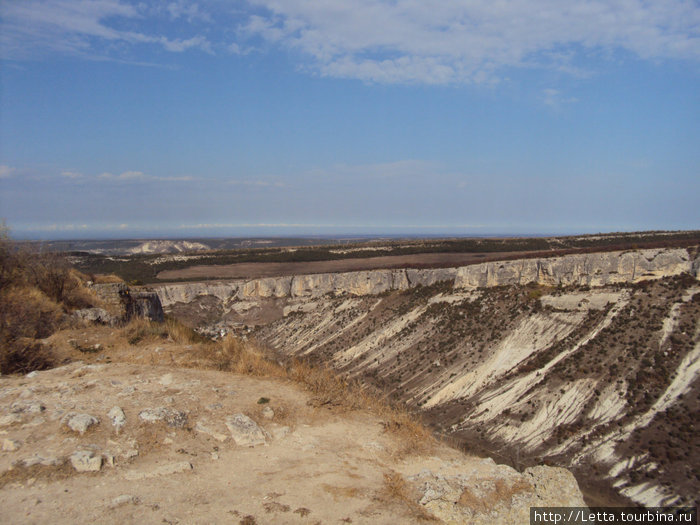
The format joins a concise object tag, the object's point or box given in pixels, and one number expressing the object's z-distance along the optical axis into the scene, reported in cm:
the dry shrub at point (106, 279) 1869
